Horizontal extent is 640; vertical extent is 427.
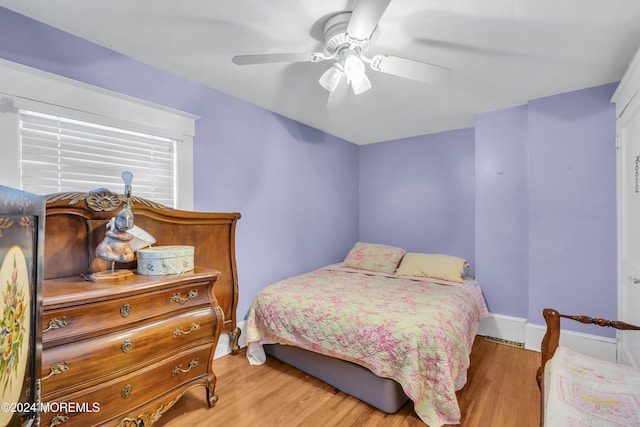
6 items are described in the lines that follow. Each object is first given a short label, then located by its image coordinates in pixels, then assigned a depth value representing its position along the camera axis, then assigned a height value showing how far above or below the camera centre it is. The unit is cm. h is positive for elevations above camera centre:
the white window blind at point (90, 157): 165 +36
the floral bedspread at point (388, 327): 170 -77
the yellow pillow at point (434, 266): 298 -55
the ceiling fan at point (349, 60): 152 +82
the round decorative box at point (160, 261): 165 -27
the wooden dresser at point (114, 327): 123 -56
